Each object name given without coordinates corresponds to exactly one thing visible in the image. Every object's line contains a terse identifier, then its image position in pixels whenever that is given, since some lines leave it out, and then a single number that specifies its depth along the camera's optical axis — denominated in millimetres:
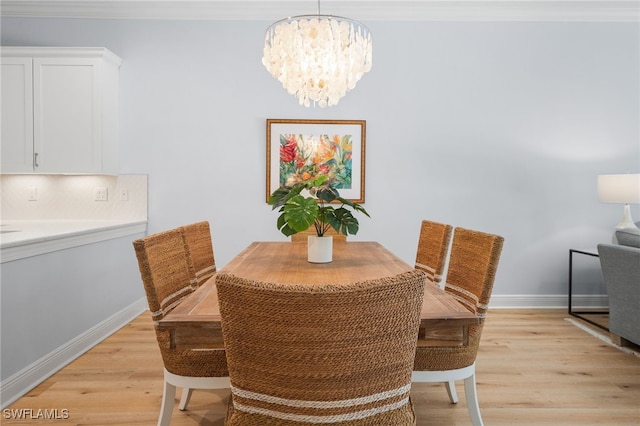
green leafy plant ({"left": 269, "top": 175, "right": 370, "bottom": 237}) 1758
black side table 3361
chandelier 2100
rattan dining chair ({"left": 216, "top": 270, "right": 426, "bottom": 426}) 851
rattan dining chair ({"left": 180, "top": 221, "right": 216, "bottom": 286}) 2203
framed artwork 3678
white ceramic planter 1920
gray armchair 2611
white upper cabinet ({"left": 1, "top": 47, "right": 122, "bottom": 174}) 3283
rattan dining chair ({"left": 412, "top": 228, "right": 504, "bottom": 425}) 1519
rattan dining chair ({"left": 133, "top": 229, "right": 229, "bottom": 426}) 1459
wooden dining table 1194
